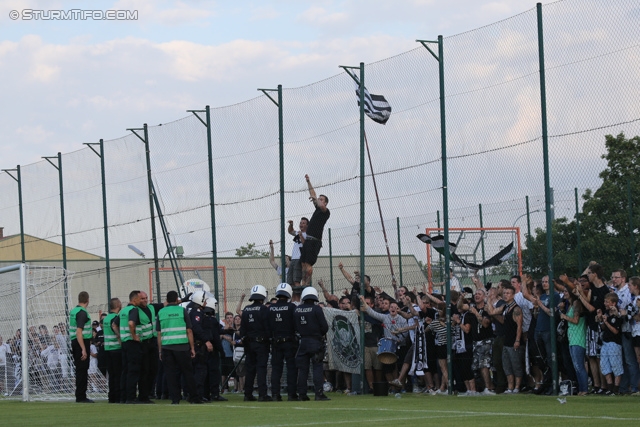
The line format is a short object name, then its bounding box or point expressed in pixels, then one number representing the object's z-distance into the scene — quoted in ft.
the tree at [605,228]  62.95
